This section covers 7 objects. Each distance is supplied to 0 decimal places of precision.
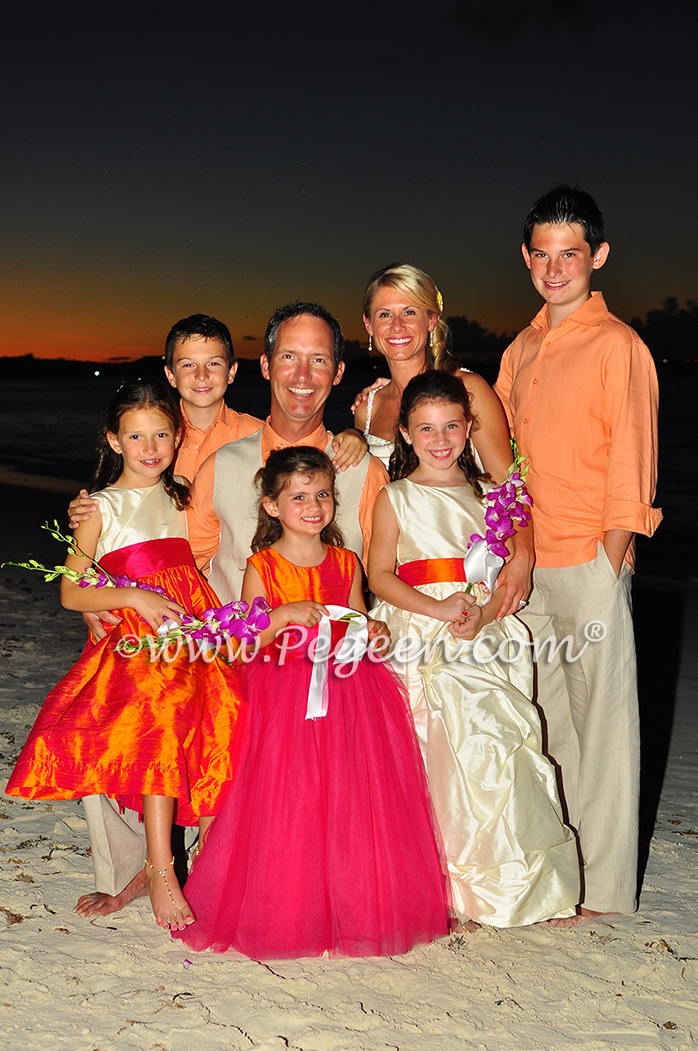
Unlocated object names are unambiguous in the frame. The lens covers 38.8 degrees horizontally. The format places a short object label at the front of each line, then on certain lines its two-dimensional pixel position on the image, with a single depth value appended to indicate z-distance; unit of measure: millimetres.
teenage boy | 3900
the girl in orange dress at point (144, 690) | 3668
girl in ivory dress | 3742
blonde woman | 4027
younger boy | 4449
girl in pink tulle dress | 3504
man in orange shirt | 3986
